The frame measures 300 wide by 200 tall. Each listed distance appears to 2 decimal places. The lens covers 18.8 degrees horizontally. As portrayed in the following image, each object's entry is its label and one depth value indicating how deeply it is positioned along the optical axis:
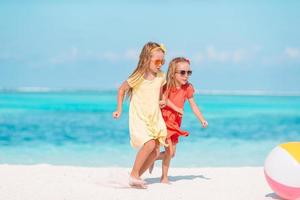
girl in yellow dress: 9.82
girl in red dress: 10.27
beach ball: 8.86
